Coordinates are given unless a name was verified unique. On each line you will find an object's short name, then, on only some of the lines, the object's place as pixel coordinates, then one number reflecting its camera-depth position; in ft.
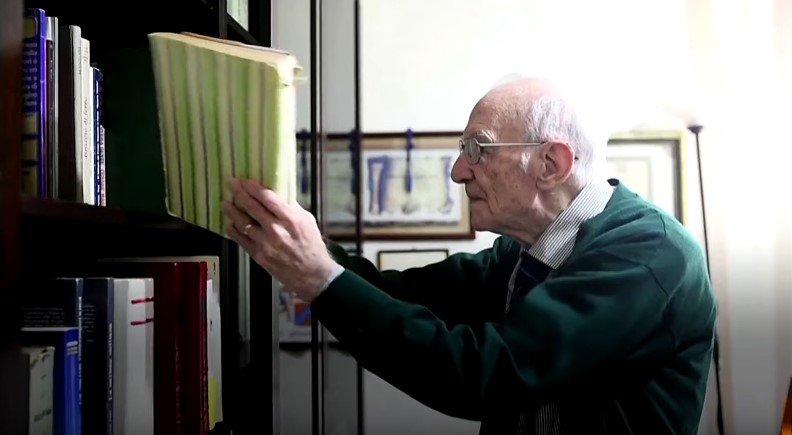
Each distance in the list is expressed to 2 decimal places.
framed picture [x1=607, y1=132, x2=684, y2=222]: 6.81
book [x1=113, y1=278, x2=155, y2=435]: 2.93
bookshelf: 1.99
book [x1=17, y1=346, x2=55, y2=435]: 2.31
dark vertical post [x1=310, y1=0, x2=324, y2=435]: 4.74
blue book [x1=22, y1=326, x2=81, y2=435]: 2.55
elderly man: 3.22
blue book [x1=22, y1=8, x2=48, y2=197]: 2.49
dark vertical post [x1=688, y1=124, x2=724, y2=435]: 6.68
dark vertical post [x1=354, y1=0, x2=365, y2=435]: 6.47
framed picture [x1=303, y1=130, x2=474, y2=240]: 7.03
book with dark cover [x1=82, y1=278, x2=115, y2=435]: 2.80
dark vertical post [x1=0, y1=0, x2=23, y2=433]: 1.96
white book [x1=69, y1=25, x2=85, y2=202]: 2.73
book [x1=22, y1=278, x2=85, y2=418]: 2.73
